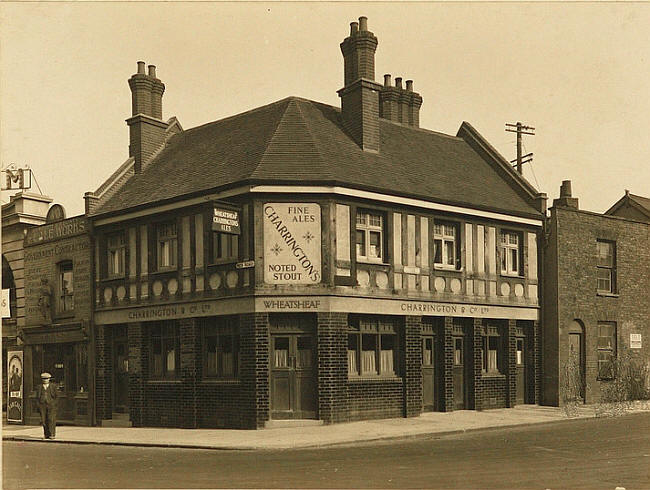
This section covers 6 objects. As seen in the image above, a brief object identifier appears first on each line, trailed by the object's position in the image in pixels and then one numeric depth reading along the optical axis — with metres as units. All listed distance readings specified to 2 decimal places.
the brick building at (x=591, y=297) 25.42
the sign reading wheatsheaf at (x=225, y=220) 19.20
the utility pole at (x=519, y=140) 38.84
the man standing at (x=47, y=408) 20.30
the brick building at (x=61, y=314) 25.30
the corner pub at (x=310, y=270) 19.89
